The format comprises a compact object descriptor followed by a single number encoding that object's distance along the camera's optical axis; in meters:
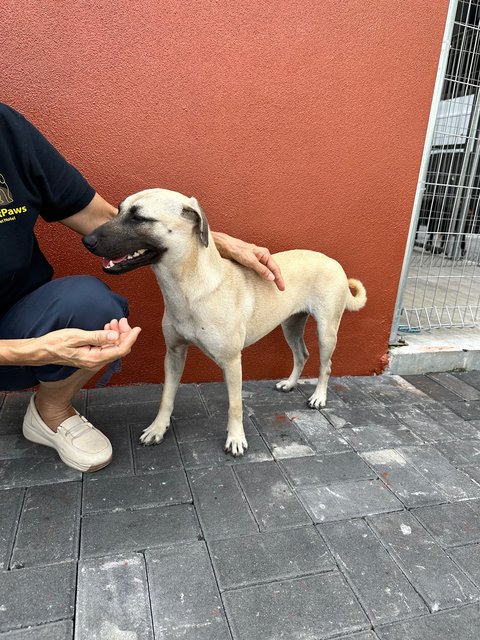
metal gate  3.12
